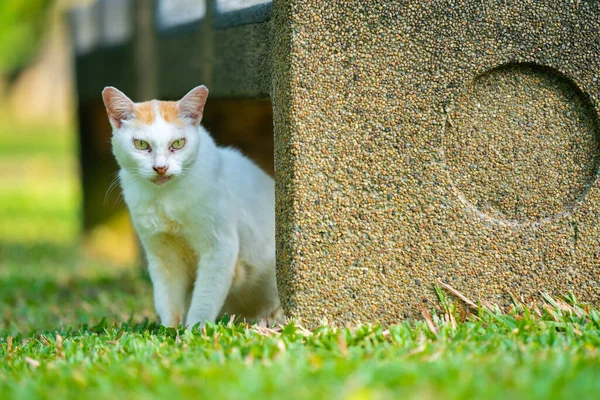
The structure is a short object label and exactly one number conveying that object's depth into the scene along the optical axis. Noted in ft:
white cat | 11.23
